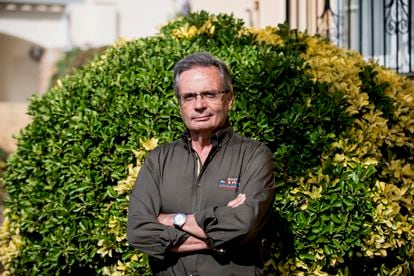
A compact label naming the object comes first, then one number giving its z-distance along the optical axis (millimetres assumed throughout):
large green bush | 6453
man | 4797
